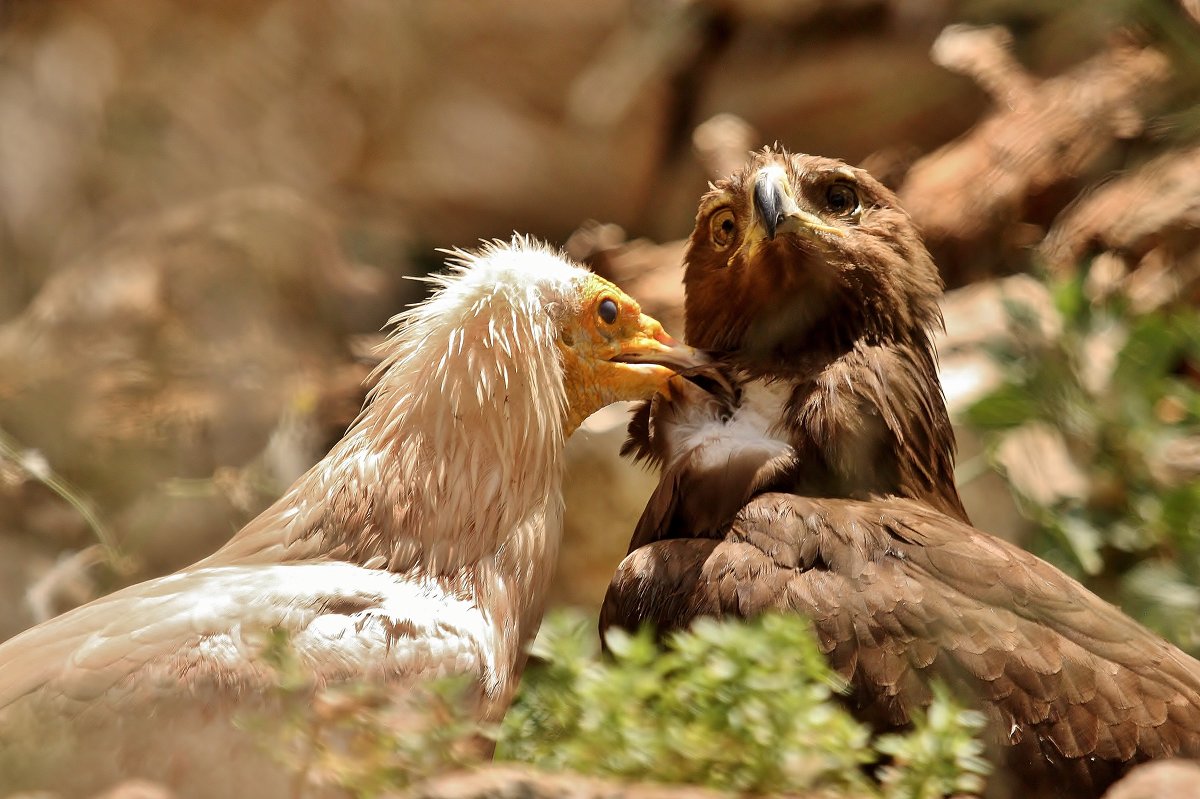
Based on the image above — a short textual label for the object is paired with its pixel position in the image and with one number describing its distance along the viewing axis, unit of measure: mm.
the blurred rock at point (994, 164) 12745
